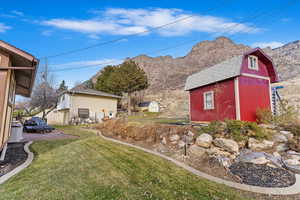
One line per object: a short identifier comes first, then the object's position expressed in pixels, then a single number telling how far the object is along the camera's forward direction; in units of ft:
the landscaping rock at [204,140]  21.11
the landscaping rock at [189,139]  23.33
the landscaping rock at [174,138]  24.82
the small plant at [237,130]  20.77
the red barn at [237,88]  26.99
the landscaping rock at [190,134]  23.80
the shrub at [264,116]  26.32
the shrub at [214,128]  22.39
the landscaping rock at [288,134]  20.31
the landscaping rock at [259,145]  19.49
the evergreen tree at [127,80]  84.33
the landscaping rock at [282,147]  19.22
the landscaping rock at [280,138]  20.20
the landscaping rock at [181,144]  23.14
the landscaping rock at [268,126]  23.41
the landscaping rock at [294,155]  16.89
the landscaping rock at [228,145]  19.14
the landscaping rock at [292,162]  15.94
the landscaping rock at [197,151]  19.94
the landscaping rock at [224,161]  16.37
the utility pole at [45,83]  72.49
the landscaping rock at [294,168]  14.88
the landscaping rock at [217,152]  18.99
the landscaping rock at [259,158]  16.08
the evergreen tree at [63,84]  147.16
